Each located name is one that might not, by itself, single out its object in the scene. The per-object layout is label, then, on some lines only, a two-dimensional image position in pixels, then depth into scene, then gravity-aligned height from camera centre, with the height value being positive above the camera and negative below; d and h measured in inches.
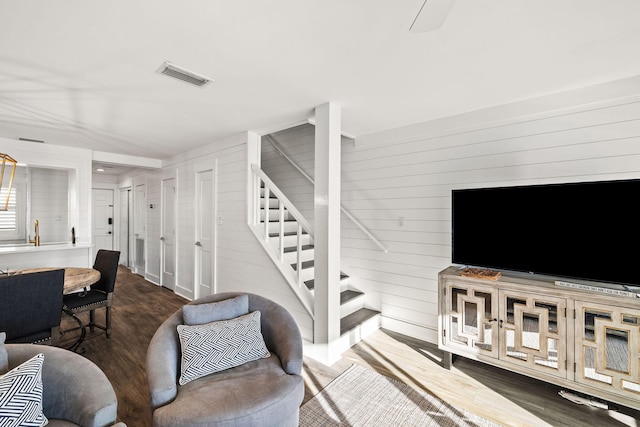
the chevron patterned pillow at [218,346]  66.3 -33.0
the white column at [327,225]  105.8 -3.7
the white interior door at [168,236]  201.0 -14.5
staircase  119.8 -25.7
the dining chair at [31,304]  80.6 -26.7
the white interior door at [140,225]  241.6 -8.1
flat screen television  78.8 -4.7
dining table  103.8 -24.9
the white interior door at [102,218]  280.0 -1.8
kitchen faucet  147.7 -12.7
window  167.8 -0.3
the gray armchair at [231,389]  53.9 -37.8
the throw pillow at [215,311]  76.0 -26.9
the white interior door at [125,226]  279.6 -9.8
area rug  77.2 -57.1
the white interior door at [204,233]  168.1 -10.8
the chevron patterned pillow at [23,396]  44.6 -30.1
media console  75.0 -35.8
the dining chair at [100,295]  115.2 -34.5
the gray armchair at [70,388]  49.5 -32.5
